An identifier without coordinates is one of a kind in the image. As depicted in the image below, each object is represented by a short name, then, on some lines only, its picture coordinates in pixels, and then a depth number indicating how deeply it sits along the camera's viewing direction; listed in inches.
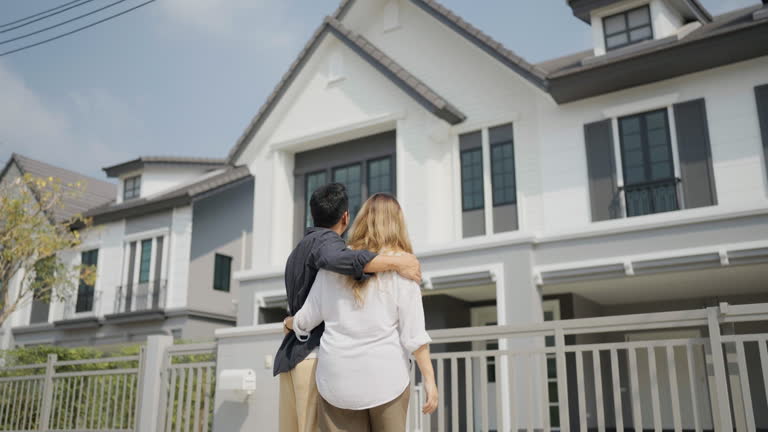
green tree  567.2
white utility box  265.9
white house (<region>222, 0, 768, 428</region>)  453.4
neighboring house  797.2
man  117.6
